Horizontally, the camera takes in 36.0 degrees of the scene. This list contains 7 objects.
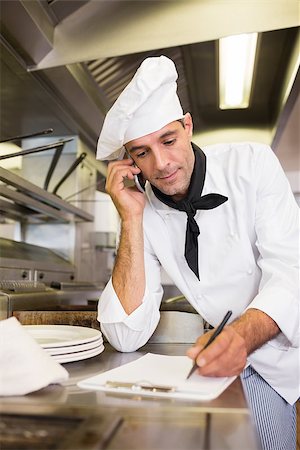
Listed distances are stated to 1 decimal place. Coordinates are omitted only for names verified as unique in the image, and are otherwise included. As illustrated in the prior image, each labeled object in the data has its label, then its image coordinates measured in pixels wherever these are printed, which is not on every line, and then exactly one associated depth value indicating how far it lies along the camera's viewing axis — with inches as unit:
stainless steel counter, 16.8
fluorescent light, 84.2
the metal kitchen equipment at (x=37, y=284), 60.3
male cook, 42.4
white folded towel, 24.3
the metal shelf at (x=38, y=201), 73.8
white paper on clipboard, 24.2
